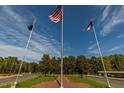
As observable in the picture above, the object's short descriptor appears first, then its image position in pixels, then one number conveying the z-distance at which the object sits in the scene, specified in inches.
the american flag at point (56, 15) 270.6
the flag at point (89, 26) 347.1
